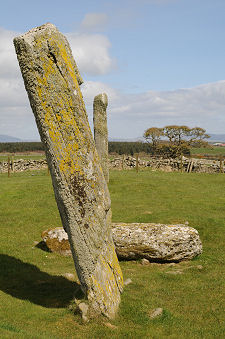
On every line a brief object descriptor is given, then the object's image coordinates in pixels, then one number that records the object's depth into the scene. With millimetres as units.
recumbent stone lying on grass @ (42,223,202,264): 12141
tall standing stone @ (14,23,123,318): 7242
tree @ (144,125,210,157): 50406
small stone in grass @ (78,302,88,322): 7799
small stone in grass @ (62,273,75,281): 10615
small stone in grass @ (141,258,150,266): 12201
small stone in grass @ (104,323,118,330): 7527
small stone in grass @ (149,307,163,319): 7965
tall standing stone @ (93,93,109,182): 20438
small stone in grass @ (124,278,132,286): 9961
